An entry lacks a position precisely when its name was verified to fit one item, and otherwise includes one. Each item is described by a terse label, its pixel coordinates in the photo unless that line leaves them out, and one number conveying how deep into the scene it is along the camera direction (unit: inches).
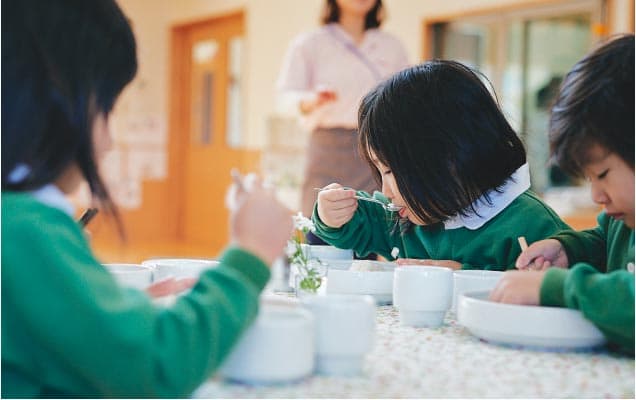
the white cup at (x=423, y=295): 41.5
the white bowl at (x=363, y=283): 49.6
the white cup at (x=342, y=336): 31.7
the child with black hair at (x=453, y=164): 54.6
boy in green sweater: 35.7
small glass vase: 47.1
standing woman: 131.2
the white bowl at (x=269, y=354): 30.0
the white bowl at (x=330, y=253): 60.7
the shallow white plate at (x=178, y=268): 46.5
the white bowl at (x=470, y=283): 44.6
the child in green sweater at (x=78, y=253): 26.5
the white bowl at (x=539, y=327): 36.1
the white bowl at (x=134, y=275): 42.7
